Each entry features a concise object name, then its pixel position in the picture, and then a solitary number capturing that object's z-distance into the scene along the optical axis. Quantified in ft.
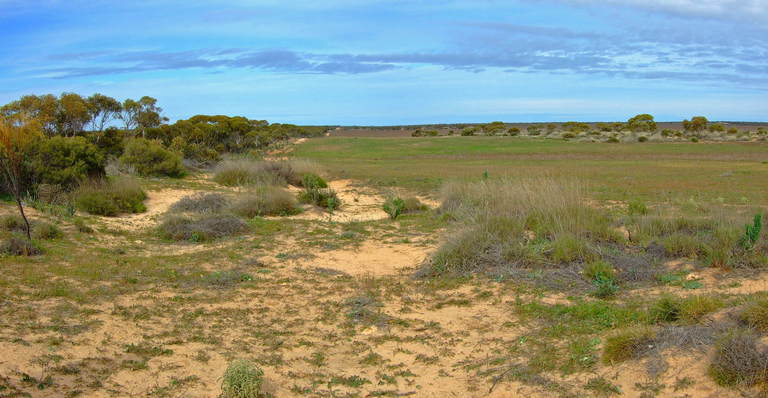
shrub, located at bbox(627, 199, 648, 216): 39.73
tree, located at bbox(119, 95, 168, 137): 92.59
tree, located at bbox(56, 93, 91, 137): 73.67
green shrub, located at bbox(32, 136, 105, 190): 51.72
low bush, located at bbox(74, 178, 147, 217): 47.19
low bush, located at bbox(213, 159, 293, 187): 68.46
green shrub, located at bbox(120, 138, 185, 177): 72.69
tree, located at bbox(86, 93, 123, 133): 80.07
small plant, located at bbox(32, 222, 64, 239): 35.01
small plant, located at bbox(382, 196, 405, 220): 49.88
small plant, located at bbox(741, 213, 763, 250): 26.11
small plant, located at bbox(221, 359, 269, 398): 16.40
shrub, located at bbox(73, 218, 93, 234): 38.55
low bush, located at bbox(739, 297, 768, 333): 16.44
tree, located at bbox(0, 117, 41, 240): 33.24
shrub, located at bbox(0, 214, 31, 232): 35.60
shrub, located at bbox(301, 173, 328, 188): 58.29
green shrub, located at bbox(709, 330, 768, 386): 14.44
